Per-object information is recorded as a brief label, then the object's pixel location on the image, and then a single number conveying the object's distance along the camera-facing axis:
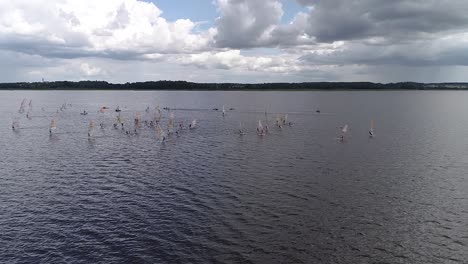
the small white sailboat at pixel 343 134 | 87.69
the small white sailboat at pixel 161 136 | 83.12
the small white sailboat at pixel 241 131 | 99.61
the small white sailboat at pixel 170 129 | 97.44
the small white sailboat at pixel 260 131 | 97.93
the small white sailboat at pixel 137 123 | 115.31
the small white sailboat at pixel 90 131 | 85.29
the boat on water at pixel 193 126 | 110.50
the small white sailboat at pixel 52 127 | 94.38
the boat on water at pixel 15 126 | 104.44
